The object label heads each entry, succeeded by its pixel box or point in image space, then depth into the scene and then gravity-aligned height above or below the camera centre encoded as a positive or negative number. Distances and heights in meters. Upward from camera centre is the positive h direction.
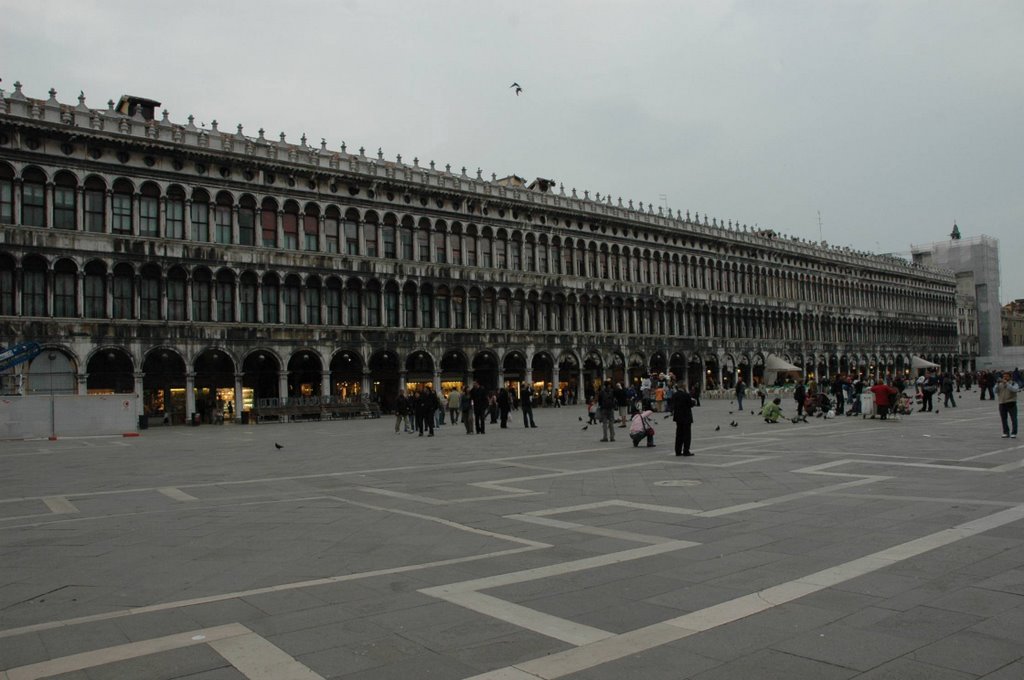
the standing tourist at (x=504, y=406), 32.66 -1.12
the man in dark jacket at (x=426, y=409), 28.31 -1.02
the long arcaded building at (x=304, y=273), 41.31 +6.90
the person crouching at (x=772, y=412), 29.94 -1.46
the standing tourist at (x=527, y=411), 32.25 -1.31
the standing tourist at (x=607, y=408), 23.39 -0.94
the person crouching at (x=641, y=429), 21.20 -1.39
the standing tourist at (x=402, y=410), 31.27 -1.13
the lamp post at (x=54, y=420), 31.17 -1.23
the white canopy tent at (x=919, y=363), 58.47 +0.43
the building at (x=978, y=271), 115.94 +13.92
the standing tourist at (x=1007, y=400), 19.89 -0.80
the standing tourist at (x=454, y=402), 36.38 -1.01
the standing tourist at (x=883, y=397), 29.06 -0.97
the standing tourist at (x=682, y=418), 18.53 -1.01
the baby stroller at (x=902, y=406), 29.97 -1.35
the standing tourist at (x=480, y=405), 29.02 -0.96
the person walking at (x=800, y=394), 31.80 -0.91
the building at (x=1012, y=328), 141.38 +6.89
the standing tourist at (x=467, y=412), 29.38 -1.19
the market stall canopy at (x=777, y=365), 63.24 +0.57
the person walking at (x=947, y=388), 36.56 -0.88
